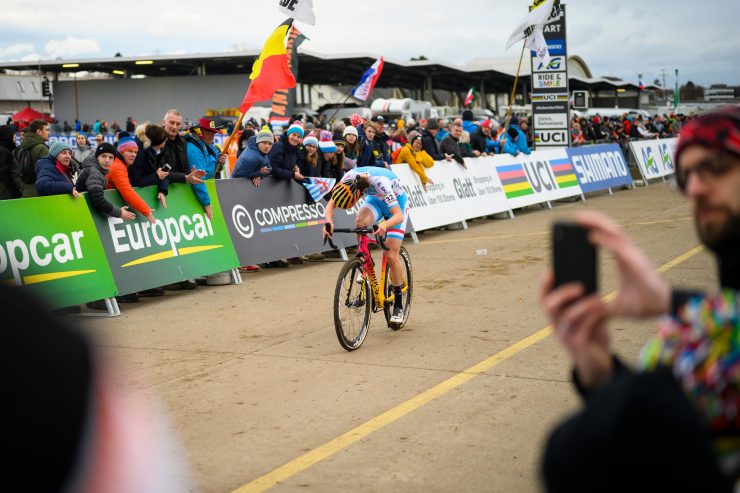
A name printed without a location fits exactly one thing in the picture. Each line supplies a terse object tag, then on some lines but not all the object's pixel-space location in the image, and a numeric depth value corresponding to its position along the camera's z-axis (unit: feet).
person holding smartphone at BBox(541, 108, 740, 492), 5.42
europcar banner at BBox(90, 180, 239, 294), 35.17
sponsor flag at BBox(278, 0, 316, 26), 45.65
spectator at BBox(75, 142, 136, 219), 34.60
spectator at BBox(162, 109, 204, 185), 39.22
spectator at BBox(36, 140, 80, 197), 34.22
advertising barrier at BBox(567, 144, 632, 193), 84.43
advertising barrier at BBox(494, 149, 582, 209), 70.49
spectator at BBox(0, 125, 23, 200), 38.70
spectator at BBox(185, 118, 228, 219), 42.06
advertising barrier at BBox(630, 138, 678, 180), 101.19
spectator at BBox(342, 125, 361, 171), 50.78
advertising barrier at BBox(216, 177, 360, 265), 42.24
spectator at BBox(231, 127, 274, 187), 44.27
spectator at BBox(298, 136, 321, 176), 47.52
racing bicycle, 26.91
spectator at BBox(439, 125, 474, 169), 62.75
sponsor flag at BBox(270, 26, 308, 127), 71.20
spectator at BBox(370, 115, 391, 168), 56.24
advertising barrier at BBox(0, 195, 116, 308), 30.89
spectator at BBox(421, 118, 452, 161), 60.44
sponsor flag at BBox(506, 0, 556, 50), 73.61
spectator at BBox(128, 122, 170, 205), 37.70
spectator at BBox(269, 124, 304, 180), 45.73
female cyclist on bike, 28.86
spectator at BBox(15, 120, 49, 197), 38.11
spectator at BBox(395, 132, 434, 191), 56.90
